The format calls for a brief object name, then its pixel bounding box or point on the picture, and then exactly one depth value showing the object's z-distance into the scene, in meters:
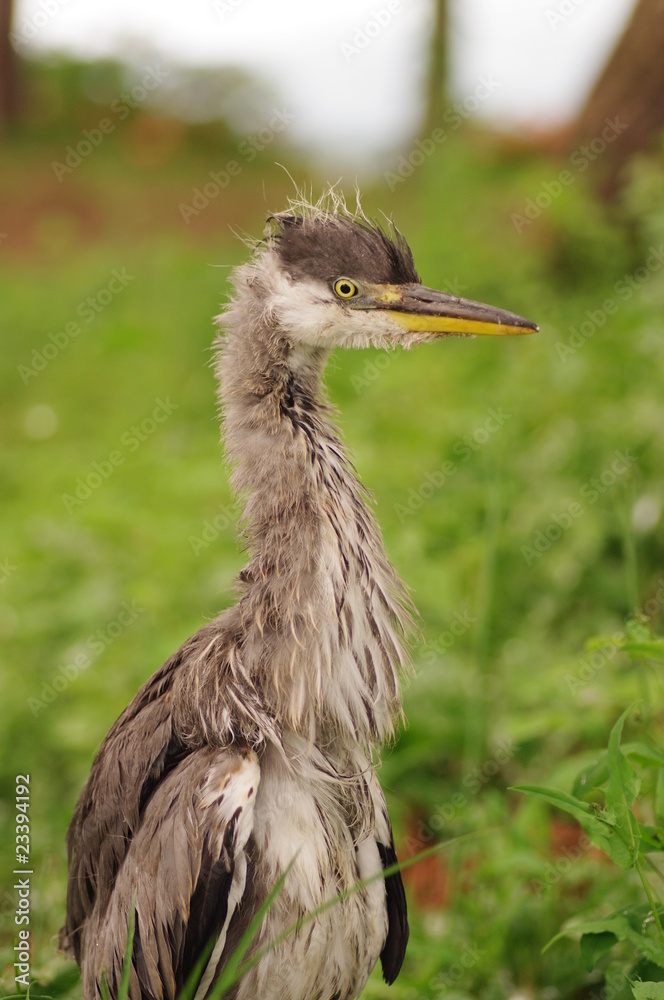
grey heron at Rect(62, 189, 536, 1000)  4.84
